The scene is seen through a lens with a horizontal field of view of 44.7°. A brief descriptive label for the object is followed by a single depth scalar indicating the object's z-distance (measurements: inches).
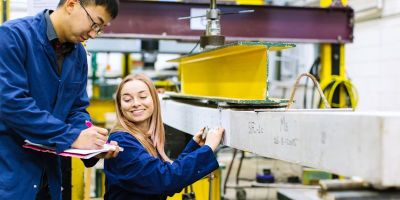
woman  63.2
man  58.2
